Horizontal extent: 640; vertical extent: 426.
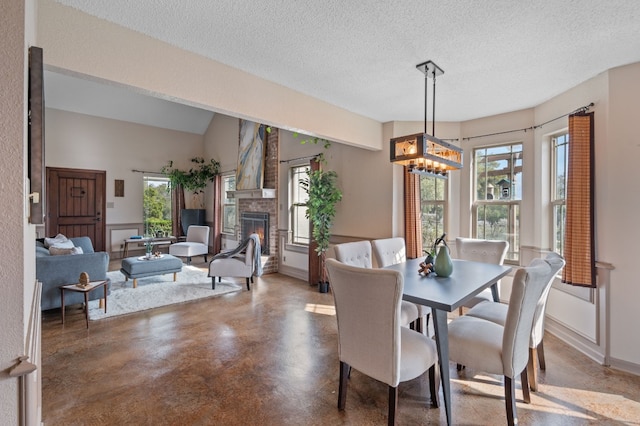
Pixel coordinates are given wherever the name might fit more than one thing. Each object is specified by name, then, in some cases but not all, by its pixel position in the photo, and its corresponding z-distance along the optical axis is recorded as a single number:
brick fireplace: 6.03
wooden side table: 3.44
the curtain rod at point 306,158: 5.36
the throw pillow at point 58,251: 3.87
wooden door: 6.75
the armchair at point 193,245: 6.84
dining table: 1.90
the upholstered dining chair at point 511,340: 1.80
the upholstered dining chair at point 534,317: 2.09
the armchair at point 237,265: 4.90
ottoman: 4.72
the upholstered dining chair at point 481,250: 3.37
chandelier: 2.30
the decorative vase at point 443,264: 2.58
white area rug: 3.97
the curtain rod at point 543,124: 2.90
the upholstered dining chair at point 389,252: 3.28
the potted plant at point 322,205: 4.77
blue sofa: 3.46
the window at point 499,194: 3.96
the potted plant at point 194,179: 8.20
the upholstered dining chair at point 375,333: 1.72
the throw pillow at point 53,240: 4.81
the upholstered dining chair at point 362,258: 2.59
